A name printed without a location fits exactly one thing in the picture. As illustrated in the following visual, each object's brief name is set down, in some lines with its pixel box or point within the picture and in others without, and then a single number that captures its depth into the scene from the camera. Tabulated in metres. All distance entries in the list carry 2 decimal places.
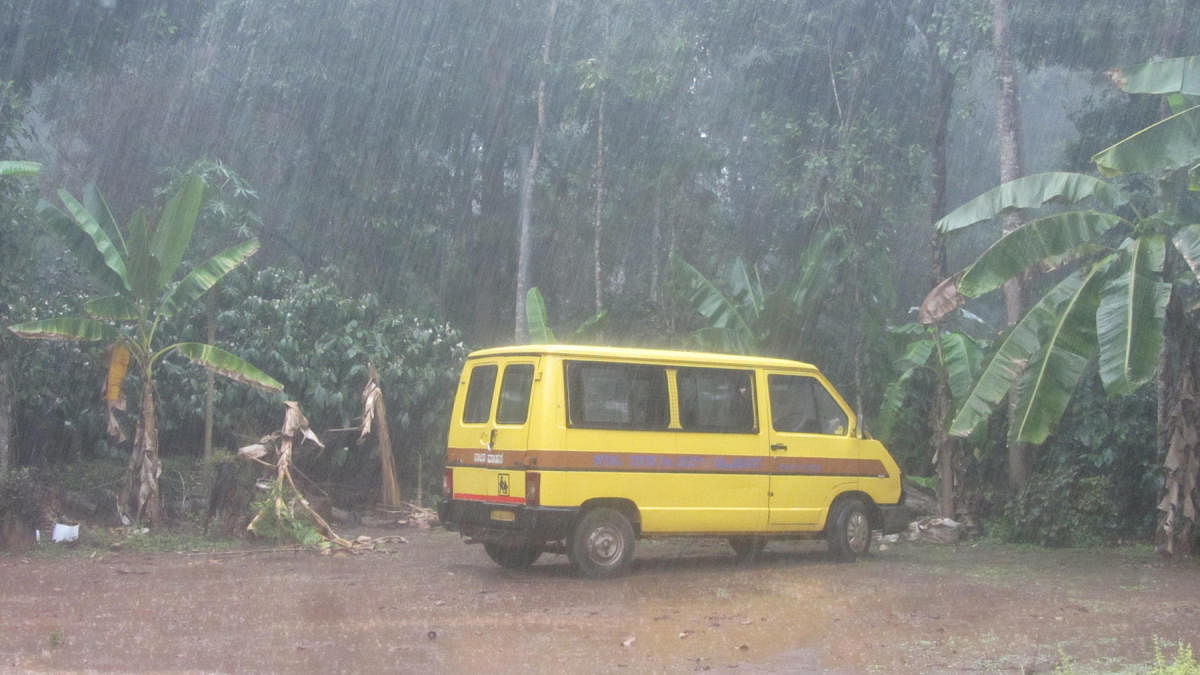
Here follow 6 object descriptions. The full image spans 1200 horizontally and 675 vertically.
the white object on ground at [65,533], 12.55
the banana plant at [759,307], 16.12
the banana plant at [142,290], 13.16
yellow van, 9.92
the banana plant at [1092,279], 10.36
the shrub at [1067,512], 13.62
